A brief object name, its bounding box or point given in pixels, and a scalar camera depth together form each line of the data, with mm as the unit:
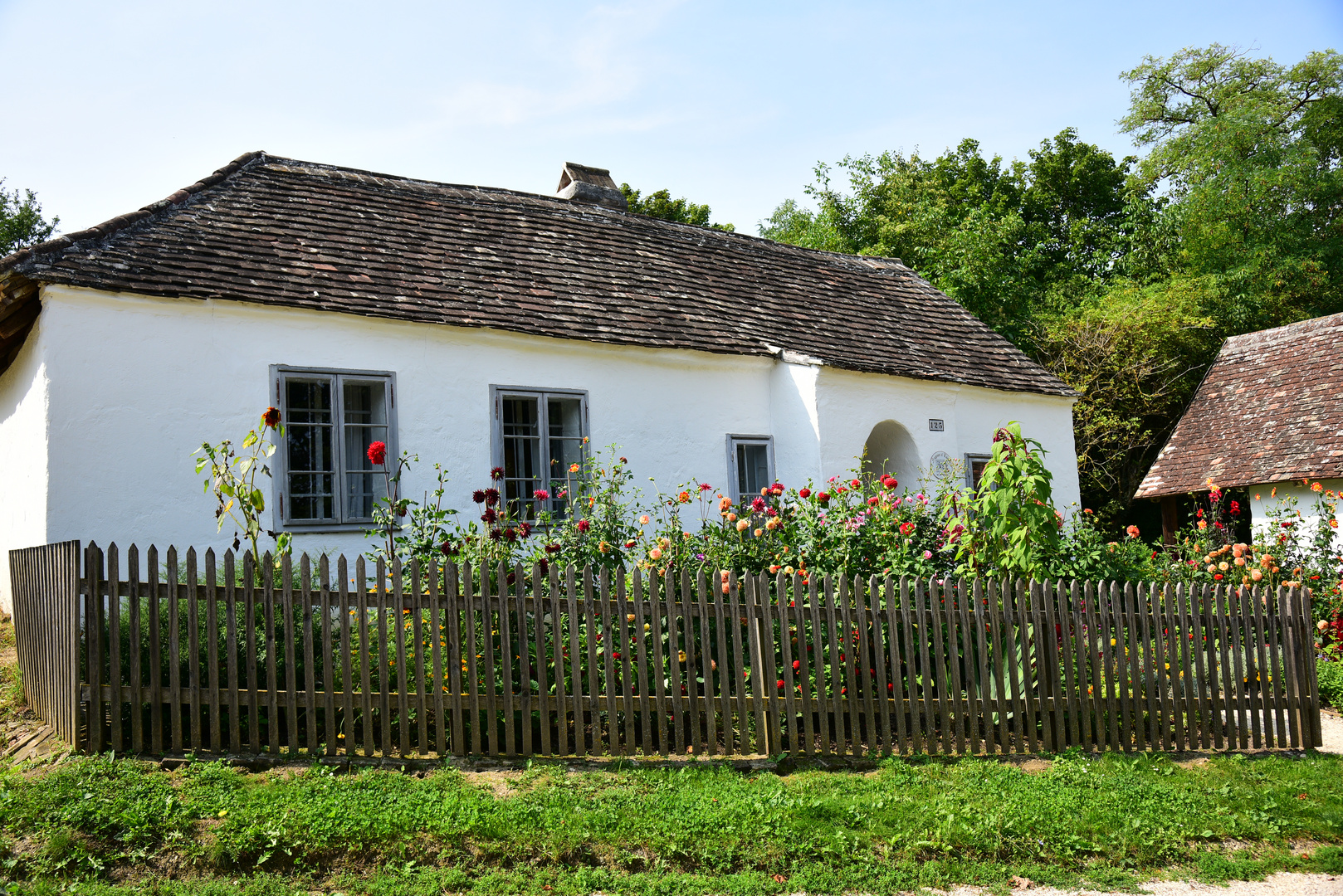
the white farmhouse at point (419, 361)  8586
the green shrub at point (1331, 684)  9180
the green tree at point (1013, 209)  27906
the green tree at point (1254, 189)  23609
